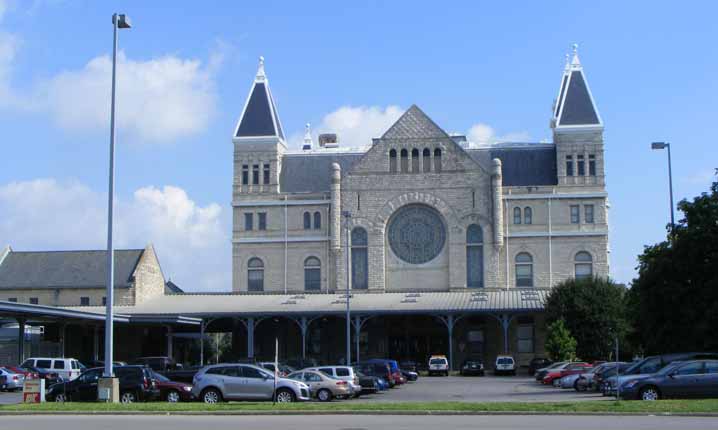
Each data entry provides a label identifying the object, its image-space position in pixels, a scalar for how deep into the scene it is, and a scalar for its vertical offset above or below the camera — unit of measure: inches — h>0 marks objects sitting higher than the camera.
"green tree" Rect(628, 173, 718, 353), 1551.4 +56.2
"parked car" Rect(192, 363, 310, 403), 1279.5 -75.6
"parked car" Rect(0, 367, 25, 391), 1814.7 -93.4
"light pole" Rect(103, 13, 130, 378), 1193.4 +131.8
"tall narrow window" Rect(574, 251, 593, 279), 3063.5 +172.3
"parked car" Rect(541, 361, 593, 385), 1846.7 -87.6
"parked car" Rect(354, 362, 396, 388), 1796.3 -80.9
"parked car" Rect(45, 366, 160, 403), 1322.6 -78.7
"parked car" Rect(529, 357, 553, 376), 2450.8 -97.4
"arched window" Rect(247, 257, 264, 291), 3201.3 +158.7
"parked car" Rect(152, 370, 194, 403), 1332.4 -85.0
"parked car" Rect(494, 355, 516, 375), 2512.3 -98.7
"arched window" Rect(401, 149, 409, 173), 3110.2 +495.4
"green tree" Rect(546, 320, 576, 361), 2413.9 -49.2
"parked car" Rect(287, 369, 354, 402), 1428.4 -84.1
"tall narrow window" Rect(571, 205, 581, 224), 3097.9 +327.4
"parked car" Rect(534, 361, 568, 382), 2008.7 -94.8
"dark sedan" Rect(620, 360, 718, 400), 1194.6 -70.4
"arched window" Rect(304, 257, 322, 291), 3161.9 +156.2
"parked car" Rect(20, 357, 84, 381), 1937.7 -73.8
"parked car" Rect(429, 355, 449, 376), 2476.6 -98.6
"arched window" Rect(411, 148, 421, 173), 3102.9 +493.2
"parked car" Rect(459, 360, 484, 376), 2497.5 -107.8
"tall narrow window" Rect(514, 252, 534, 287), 3075.8 +156.0
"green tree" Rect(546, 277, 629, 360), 2529.5 +17.3
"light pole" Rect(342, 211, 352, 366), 2295.9 -9.1
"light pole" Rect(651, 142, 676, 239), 1685.0 +292.8
